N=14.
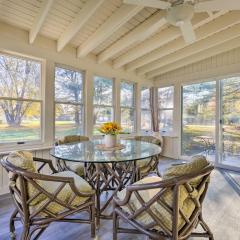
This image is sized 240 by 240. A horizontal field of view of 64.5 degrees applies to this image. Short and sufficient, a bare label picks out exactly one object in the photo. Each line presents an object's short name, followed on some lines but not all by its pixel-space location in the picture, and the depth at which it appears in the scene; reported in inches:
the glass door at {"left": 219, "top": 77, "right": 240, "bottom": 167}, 176.1
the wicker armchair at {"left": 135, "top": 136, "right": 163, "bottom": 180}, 104.3
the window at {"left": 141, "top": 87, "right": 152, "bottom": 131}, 231.9
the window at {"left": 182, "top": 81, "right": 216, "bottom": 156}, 194.5
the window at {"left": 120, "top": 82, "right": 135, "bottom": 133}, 206.4
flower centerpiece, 97.0
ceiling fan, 79.9
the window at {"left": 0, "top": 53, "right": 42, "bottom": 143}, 119.5
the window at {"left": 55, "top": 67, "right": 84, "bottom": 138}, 147.9
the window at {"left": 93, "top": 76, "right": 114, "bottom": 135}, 176.3
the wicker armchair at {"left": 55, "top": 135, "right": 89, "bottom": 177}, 104.7
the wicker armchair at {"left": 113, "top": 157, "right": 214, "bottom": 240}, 49.7
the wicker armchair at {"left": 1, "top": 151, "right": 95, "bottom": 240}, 57.4
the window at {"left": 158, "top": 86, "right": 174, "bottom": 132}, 229.0
